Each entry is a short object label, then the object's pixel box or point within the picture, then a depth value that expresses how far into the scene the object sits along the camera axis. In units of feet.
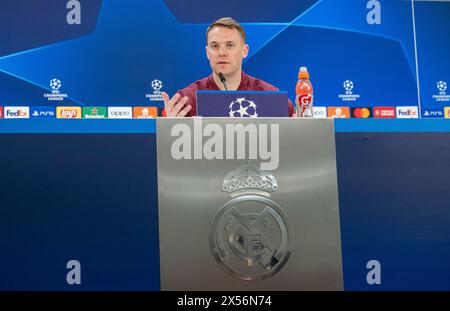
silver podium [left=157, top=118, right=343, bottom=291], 14.62
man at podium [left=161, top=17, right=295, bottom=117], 19.65
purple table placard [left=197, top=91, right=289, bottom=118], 16.48
